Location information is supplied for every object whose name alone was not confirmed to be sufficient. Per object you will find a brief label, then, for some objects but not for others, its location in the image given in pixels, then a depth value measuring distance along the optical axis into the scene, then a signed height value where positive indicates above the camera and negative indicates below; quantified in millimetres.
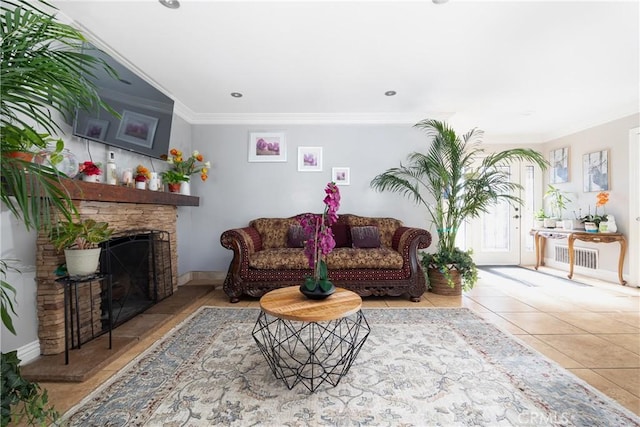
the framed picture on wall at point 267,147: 4086 +948
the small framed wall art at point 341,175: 4086 +529
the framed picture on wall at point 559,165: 4738 +783
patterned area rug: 1374 -993
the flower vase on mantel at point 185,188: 3586 +324
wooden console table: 3760 -392
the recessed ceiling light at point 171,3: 1900 +1422
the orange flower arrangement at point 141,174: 2826 +399
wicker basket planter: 3373 -867
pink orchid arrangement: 1714 -179
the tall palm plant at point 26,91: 1000 +479
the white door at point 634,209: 3695 +19
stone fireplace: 1923 -177
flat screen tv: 2219 +904
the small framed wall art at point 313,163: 4094 +713
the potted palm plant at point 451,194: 3367 +217
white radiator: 4254 -723
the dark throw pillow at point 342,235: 3711 -302
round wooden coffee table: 1525 -898
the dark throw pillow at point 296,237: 3549 -307
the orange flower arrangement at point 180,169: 3361 +572
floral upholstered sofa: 3080 -620
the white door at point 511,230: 5191 -344
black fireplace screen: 2461 -578
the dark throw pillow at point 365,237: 3496 -309
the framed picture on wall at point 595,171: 4086 +595
